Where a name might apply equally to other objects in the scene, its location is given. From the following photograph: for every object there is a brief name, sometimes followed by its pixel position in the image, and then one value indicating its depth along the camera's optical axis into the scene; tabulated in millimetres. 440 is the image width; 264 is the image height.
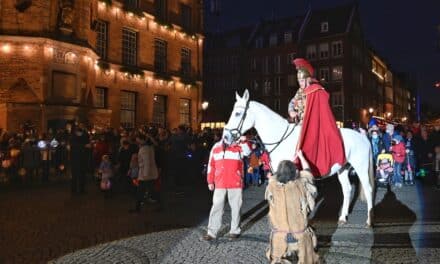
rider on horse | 7441
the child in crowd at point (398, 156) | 14953
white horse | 7566
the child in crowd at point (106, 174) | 12562
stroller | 14268
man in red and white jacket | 7637
